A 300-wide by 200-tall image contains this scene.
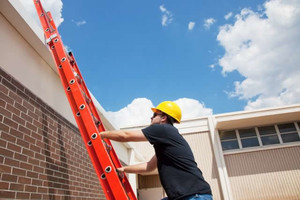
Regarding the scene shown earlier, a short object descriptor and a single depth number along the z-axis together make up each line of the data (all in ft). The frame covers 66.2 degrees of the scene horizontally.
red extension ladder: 8.23
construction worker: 7.17
